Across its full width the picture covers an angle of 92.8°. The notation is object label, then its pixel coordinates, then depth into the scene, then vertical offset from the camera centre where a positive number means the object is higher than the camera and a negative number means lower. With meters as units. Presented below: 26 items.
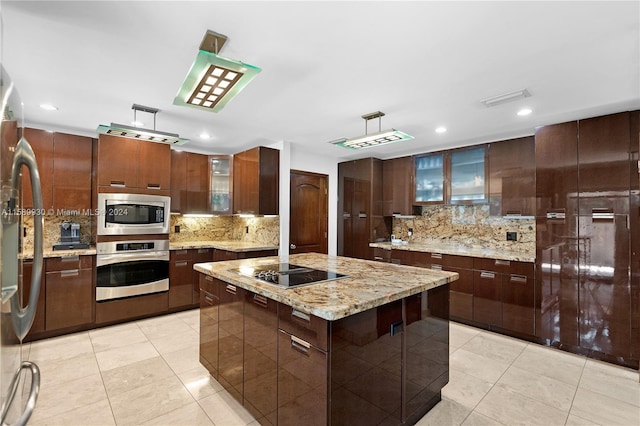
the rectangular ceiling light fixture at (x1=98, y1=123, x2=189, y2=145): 2.66 +0.76
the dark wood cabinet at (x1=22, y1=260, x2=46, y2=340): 3.24 -1.08
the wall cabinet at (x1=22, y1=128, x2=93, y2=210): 3.54 +0.58
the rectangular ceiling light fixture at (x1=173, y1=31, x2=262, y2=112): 1.54 +0.76
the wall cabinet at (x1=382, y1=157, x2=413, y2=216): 4.89 +0.51
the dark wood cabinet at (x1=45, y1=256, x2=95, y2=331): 3.34 -0.87
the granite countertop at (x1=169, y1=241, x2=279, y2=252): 4.12 -0.42
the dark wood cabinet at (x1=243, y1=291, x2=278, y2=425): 1.79 -0.88
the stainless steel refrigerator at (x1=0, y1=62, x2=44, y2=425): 0.78 -0.14
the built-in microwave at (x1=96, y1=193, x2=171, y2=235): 3.67 +0.02
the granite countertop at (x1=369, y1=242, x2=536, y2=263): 3.44 -0.44
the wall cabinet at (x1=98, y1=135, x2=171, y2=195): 3.72 +0.66
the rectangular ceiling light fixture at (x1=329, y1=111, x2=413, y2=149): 2.79 +0.75
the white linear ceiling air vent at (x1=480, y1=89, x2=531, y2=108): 2.55 +1.04
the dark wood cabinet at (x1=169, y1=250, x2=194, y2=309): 4.14 -0.86
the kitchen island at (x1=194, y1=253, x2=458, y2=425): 1.51 -0.75
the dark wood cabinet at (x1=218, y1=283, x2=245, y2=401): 2.09 -0.88
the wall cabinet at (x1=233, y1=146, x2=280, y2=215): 4.29 +0.51
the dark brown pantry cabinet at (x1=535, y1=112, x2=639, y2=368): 2.83 -0.19
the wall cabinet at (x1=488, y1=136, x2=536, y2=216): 3.67 +0.50
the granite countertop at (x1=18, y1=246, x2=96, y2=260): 3.29 -0.41
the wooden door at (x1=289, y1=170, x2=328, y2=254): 4.96 +0.06
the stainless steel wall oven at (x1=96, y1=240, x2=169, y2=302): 3.65 -0.66
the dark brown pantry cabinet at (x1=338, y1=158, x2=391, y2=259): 5.15 +0.13
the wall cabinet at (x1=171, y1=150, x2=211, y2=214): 4.50 +0.51
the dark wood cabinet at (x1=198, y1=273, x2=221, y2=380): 2.37 -0.86
